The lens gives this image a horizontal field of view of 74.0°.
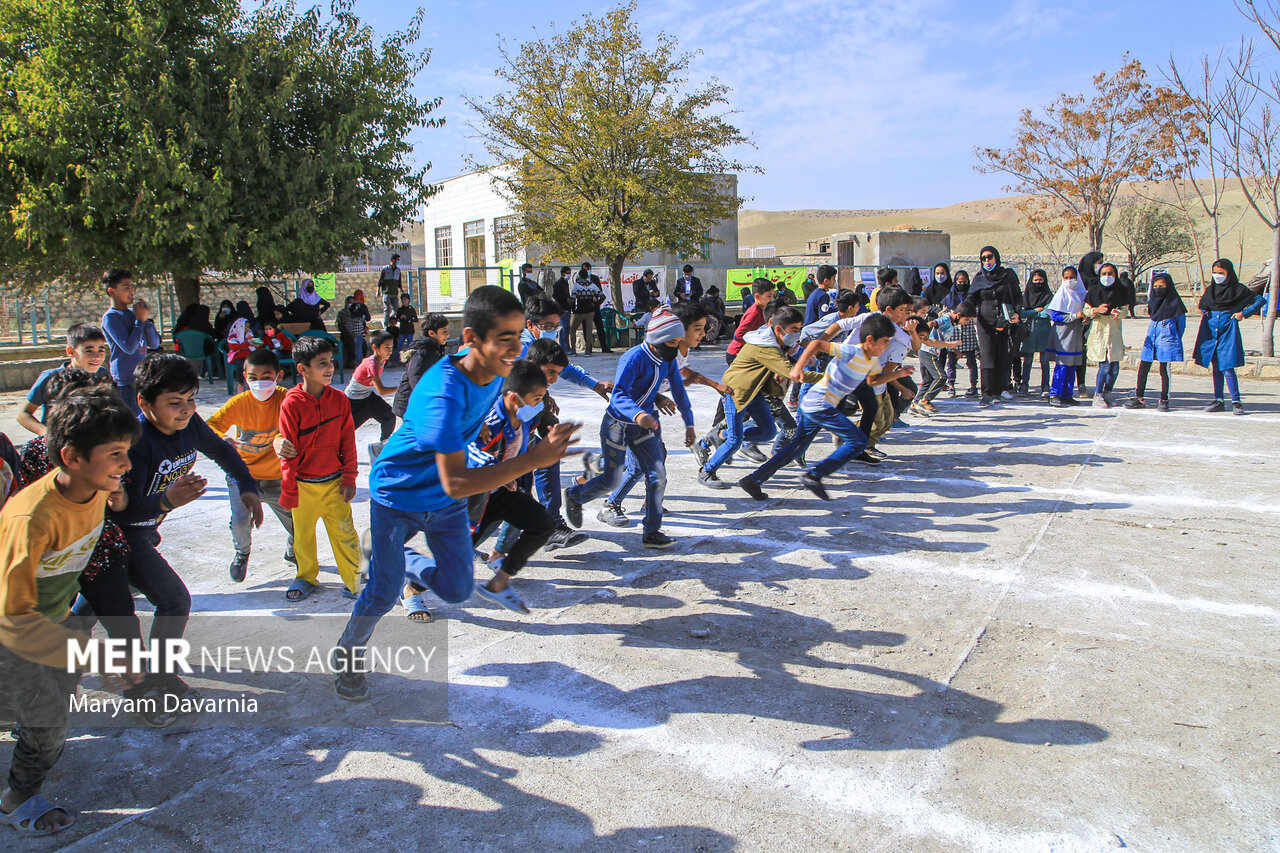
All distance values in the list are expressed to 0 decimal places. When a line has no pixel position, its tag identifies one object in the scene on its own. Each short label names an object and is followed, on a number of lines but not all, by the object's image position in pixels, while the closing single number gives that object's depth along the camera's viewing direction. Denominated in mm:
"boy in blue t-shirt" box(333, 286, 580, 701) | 3107
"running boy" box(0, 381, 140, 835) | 2613
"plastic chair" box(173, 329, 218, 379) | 13084
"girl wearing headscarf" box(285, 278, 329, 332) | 14328
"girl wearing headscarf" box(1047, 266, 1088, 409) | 10953
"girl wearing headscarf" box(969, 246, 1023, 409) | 11320
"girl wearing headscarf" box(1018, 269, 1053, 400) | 11734
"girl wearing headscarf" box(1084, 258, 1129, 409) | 10859
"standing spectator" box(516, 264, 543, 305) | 15875
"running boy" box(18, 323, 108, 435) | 5148
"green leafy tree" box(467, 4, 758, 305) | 19969
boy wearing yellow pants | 4473
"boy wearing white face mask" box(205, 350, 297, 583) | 4848
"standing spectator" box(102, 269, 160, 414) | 6875
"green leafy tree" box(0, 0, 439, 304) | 12156
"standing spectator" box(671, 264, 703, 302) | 18172
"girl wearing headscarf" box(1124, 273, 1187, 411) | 10039
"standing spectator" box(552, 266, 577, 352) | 17359
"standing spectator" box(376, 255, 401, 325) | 16750
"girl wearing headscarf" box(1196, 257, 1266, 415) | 9664
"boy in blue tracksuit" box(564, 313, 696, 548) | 5496
